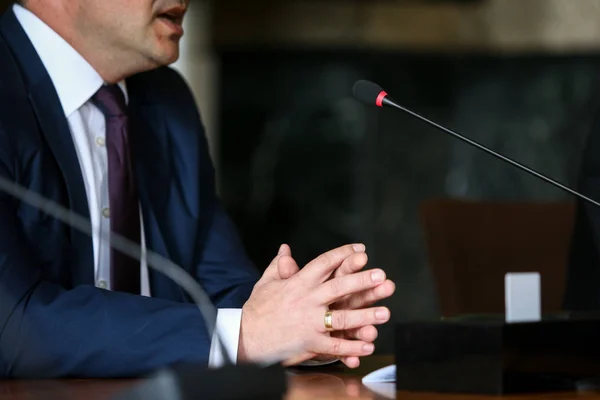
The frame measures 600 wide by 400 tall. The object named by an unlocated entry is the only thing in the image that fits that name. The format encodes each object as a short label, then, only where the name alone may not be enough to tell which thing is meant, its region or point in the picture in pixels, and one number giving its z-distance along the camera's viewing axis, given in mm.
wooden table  3268
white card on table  3540
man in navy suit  3453
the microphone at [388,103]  3497
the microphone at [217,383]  2995
